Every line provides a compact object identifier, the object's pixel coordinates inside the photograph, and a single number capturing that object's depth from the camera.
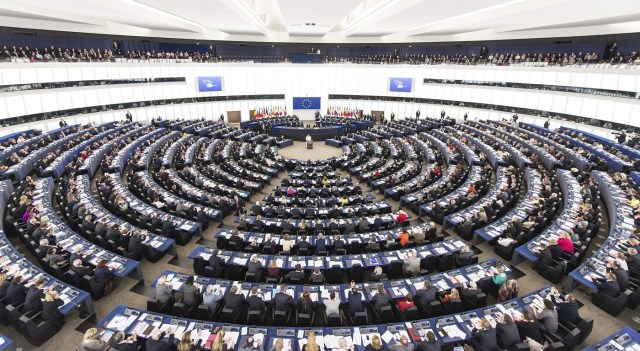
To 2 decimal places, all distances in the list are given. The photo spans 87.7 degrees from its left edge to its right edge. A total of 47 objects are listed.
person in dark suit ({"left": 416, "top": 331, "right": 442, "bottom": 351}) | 7.65
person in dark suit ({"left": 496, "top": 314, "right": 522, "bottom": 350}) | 7.95
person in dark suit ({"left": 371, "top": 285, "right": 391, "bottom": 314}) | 9.47
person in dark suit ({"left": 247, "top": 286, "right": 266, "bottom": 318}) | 9.37
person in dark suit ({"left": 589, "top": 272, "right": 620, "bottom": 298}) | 10.01
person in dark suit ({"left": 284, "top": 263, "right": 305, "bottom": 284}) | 10.85
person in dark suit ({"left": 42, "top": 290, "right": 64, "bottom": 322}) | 9.11
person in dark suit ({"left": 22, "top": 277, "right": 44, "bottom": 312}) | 9.21
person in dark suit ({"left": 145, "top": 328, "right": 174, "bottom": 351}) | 7.82
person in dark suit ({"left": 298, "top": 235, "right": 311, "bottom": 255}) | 12.58
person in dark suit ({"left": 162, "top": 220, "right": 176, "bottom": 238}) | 14.16
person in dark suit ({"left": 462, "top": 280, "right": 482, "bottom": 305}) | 9.82
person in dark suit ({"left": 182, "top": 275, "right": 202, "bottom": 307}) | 9.81
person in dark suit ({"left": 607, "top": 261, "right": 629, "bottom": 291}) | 10.26
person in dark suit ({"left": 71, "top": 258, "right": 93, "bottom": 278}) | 10.73
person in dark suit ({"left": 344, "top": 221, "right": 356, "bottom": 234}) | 14.34
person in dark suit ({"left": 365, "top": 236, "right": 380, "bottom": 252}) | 12.71
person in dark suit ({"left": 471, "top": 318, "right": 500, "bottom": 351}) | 7.93
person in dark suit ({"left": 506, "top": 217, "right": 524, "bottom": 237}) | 13.57
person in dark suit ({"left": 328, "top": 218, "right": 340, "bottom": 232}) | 14.42
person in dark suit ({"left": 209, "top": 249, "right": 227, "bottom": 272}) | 11.61
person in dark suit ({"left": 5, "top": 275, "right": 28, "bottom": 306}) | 9.38
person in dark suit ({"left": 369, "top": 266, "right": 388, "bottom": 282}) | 10.96
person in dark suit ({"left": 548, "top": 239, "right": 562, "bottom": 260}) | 11.93
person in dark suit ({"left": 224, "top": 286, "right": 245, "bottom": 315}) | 9.42
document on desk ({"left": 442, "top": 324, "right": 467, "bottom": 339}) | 8.27
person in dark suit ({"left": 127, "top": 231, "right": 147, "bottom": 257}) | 12.72
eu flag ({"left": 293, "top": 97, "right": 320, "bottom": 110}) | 47.34
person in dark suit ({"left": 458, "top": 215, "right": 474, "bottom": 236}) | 14.83
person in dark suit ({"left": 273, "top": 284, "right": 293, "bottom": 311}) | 9.42
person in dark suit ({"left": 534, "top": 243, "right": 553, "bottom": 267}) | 11.74
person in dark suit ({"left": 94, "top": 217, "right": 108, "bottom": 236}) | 13.40
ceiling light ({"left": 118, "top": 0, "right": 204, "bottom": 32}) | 20.92
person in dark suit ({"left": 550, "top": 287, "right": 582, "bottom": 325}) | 8.90
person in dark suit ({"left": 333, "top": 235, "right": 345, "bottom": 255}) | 12.76
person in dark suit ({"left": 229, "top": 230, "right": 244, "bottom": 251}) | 13.17
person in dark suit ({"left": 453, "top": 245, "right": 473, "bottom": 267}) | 12.18
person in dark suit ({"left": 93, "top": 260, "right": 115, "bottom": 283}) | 10.83
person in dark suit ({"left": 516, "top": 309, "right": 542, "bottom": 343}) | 8.23
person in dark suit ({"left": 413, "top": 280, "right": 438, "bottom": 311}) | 9.79
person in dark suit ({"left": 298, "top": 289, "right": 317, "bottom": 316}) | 9.36
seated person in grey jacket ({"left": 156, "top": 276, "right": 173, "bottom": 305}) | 9.92
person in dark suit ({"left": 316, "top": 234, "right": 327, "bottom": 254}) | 12.80
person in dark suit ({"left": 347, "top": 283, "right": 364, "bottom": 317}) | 9.51
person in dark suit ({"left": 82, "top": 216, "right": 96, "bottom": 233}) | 13.54
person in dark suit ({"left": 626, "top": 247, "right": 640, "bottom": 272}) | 10.67
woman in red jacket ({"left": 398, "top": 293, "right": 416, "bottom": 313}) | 9.44
